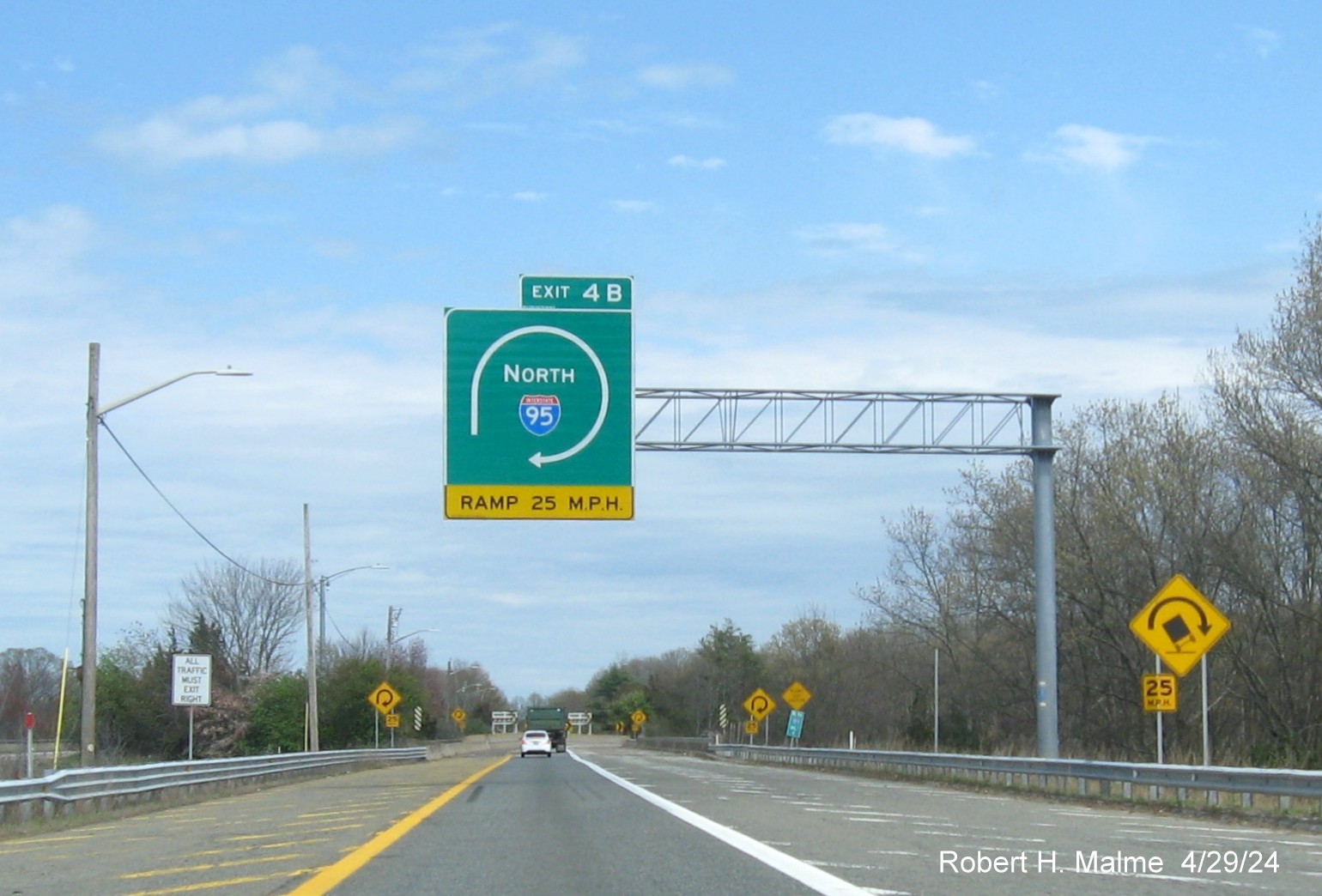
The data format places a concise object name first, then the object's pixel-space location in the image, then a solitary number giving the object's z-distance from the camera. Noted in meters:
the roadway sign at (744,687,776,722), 64.62
